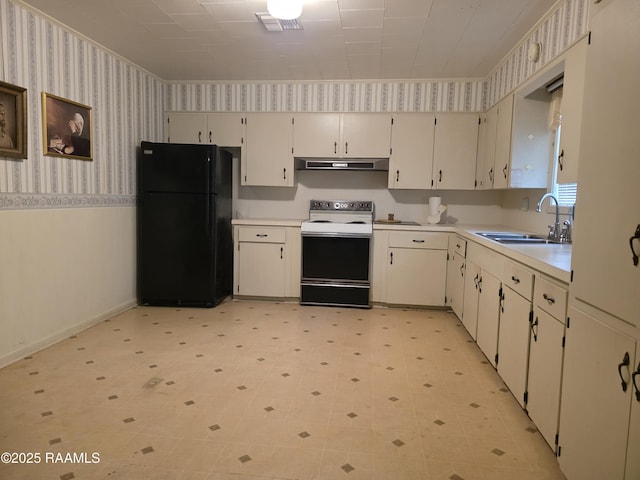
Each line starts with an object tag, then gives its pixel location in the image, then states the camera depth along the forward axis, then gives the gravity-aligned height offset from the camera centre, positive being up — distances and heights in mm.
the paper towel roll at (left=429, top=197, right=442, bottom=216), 4750 +25
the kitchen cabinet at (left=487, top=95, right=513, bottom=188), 3725 +626
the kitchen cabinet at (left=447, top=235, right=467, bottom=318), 3924 -627
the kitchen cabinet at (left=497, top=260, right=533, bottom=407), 2291 -678
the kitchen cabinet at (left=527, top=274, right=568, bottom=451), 1889 -678
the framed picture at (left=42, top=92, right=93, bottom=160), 3205 +534
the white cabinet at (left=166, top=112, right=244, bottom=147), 4891 +823
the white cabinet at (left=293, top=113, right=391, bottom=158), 4723 +767
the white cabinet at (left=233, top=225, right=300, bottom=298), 4699 -645
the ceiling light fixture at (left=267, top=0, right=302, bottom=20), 2594 +1186
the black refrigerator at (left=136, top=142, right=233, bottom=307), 4316 -237
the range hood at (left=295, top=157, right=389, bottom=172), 4688 +449
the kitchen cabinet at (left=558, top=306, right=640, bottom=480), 1332 -660
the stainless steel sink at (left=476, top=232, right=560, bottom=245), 3112 -219
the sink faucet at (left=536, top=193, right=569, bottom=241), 3058 -143
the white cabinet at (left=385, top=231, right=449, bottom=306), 4473 -641
